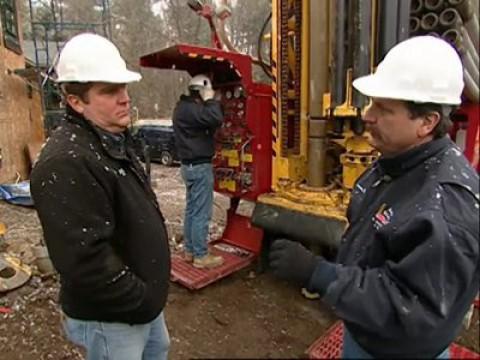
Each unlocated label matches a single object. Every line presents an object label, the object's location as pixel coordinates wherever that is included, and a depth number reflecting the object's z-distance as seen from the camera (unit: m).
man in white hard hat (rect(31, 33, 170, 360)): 1.48
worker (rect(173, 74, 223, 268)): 3.87
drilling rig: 2.98
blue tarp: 7.23
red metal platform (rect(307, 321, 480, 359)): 0.87
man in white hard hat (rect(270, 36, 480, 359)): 1.02
